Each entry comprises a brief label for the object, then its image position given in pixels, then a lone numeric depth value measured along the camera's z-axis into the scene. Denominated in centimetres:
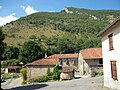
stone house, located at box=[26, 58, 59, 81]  2370
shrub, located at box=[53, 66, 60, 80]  2121
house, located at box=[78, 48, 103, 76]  2427
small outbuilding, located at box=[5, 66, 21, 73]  3820
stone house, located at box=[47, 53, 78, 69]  3059
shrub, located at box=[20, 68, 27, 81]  2282
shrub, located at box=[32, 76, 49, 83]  2083
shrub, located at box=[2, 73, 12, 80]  3085
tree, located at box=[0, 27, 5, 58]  1629
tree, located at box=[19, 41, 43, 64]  3985
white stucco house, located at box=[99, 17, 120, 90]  991
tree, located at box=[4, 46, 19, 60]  4441
